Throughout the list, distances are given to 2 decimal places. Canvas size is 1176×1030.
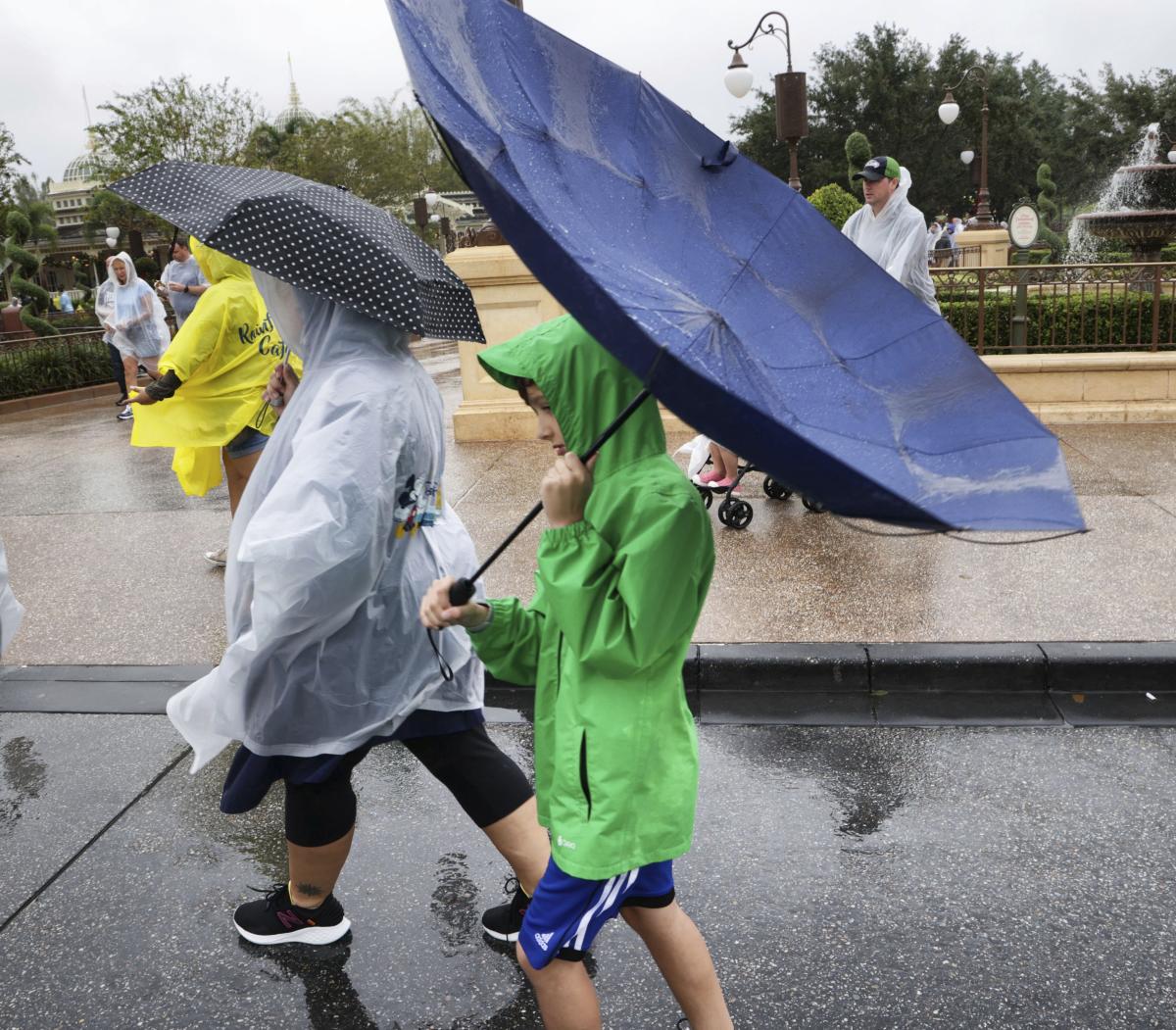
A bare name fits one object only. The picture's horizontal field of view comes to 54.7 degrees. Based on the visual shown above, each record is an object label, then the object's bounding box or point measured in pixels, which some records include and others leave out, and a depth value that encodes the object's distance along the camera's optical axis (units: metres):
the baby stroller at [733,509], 6.73
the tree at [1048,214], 32.84
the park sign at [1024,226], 17.77
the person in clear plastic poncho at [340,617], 2.45
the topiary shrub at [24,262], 28.18
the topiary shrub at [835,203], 19.02
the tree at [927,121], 56.78
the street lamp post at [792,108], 14.54
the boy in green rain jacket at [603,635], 2.02
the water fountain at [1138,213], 16.64
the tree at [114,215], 36.97
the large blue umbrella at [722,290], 1.47
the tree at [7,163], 28.70
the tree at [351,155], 36.12
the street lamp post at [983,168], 29.56
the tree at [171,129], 30.75
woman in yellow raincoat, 5.46
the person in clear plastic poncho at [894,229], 6.83
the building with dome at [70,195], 109.75
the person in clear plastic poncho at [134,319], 12.14
